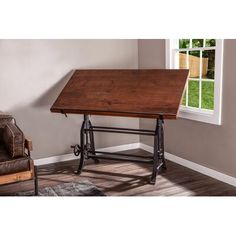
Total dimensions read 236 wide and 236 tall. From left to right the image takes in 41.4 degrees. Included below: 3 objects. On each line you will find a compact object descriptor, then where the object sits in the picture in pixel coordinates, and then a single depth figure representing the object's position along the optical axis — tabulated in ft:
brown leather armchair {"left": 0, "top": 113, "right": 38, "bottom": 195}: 9.87
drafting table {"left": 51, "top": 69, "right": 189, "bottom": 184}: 11.53
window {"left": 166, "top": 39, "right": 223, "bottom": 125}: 11.58
